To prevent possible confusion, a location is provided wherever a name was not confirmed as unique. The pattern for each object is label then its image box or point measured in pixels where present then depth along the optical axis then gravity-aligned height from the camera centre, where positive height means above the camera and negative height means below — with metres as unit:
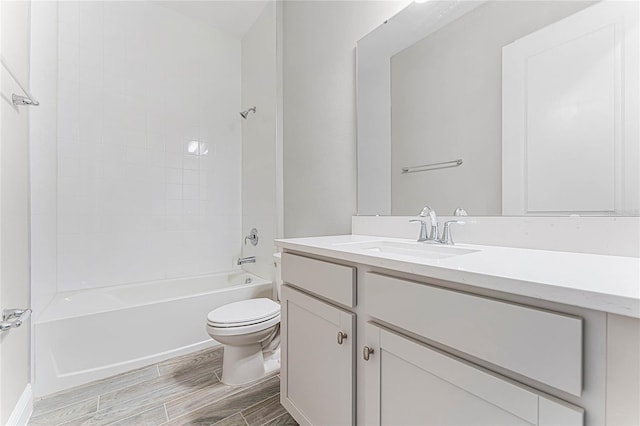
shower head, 2.59 +0.94
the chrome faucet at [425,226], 1.19 -0.06
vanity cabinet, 0.47 -0.33
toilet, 1.53 -0.68
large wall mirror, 0.83 +0.39
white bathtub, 1.56 -0.73
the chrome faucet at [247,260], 2.55 -0.44
